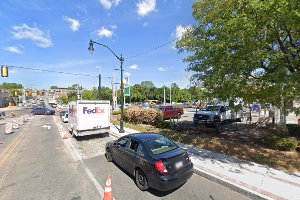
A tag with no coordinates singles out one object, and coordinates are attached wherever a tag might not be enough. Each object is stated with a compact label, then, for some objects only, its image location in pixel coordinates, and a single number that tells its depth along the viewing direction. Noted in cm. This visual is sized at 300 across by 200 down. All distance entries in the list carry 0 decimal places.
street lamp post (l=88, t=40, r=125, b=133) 1006
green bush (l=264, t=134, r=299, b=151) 562
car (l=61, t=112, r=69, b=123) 1694
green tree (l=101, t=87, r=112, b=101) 5579
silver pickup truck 1146
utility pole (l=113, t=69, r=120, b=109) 2826
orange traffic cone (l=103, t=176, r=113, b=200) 295
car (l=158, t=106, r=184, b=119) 1644
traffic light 1399
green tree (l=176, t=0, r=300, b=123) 370
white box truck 826
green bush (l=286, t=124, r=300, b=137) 747
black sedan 340
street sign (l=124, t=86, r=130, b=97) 1950
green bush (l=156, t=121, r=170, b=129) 1126
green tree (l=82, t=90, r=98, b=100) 5258
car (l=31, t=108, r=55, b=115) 2650
